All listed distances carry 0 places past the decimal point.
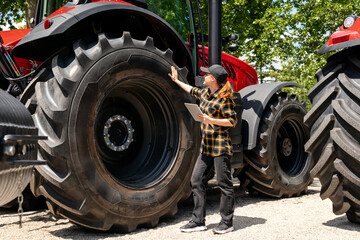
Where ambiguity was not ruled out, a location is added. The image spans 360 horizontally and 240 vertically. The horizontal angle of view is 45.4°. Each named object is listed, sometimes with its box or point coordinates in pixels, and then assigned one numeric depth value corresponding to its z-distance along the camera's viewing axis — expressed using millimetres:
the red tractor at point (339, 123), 3693
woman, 4227
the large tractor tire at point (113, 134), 3621
